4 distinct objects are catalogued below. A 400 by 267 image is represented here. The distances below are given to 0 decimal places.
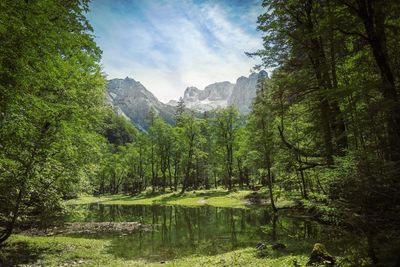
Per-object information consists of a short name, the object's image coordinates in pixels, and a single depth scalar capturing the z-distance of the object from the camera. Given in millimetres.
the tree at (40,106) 11117
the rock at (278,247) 16469
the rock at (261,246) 16812
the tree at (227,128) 67375
